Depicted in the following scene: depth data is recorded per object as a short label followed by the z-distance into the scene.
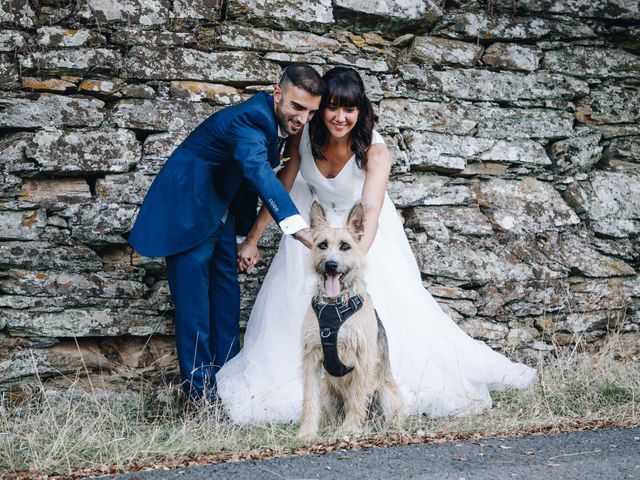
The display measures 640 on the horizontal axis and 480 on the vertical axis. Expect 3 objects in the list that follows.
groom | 4.93
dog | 4.53
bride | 5.22
